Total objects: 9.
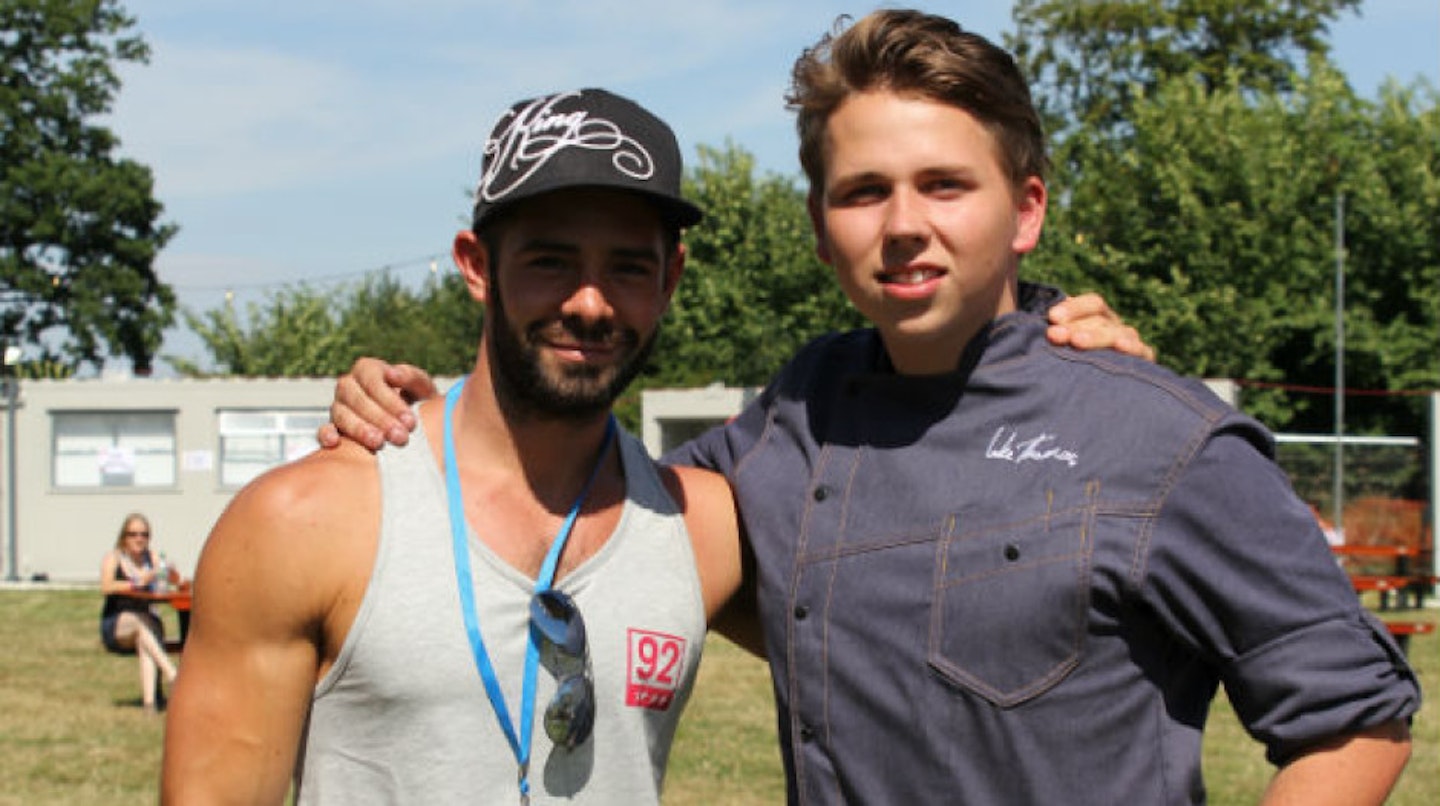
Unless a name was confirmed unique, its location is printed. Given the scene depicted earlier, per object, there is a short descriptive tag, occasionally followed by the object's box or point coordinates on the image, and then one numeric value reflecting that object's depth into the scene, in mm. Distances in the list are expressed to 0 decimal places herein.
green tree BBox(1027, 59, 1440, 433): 27719
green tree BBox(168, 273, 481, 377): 44344
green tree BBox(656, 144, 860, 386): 32562
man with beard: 2590
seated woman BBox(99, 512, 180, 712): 12477
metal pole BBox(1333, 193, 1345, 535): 19844
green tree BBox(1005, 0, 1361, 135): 39062
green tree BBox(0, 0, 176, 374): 46969
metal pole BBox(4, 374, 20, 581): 25125
